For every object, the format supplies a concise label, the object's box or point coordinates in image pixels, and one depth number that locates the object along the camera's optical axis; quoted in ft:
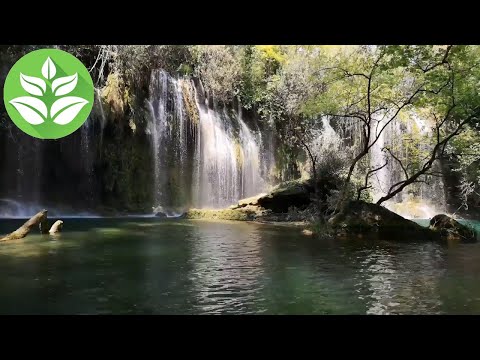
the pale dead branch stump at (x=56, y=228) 29.63
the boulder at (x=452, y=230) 29.17
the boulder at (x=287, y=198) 42.11
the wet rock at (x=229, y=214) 41.88
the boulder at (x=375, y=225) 29.37
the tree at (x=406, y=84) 27.68
